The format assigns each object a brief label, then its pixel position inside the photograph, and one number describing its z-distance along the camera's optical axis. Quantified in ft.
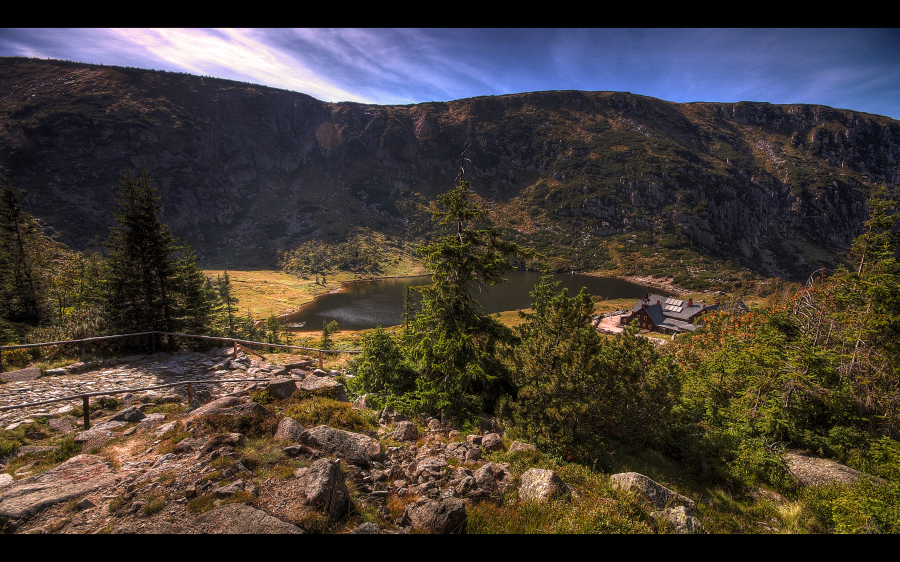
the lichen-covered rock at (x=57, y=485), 16.42
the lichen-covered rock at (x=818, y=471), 32.73
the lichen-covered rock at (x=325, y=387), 36.73
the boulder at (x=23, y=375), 36.24
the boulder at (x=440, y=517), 17.87
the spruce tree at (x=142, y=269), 51.98
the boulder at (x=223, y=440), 22.26
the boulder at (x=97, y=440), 24.47
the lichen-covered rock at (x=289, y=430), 24.91
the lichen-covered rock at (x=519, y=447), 31.78
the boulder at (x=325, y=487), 17.57
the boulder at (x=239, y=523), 15.26
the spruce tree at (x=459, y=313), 38.99
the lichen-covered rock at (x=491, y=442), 32.35
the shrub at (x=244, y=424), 25.03
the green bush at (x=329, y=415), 29.58
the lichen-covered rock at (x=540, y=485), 22.94
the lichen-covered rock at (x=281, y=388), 34.30
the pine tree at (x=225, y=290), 137.08
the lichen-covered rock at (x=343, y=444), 24.26
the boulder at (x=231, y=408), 27.04
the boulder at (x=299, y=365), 49.42
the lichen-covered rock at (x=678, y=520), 21.66
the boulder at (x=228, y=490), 17.76
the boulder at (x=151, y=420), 27.64
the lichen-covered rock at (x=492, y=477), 23.77
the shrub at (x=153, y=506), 16.44
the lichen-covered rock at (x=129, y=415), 29.17
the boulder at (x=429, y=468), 24.70
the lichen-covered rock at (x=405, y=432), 32.48
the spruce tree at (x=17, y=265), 62.69
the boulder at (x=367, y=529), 16.40
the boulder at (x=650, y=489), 24.66
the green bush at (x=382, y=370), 44.96
